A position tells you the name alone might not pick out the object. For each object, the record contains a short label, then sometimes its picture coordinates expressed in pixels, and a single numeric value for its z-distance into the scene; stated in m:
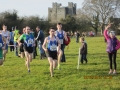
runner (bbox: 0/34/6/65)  11.00
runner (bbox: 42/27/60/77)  10.85
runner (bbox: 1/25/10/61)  16.93
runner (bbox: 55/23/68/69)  13.40
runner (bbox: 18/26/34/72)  11.88
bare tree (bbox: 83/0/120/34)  79.69
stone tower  114.50
